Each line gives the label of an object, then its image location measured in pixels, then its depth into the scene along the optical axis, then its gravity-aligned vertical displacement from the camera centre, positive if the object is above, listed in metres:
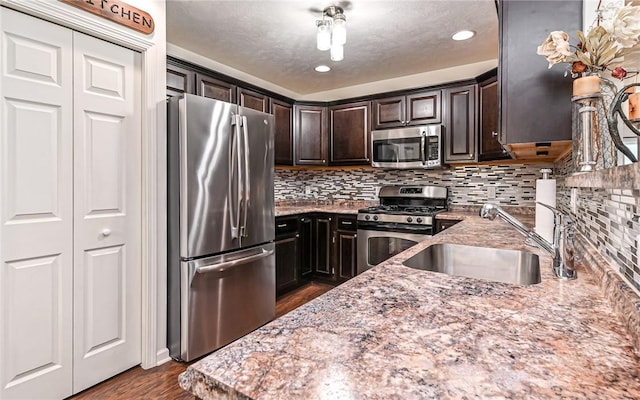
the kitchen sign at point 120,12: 1.79 +1.03
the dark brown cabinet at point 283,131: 3.75 +0.74
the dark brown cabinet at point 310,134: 3.99 +0.74
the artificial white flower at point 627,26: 0.74 +0.39
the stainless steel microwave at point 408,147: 3.35 +0.51
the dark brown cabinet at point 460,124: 3.24 +0.72
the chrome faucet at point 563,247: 1.04 -0.16
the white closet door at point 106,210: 1.84 -0.09
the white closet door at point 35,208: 1.59 -0.06
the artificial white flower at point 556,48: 0.96 +0.44
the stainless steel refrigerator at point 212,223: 2.12 -0.18
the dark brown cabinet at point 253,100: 3.29 +0.98
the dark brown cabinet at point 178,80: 2.68 +0.95
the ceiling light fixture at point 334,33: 2.24 +1.09
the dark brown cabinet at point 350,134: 3.82 +0.73
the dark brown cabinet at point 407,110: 3.44 +0.92
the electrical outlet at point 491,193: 3.46 +0.04
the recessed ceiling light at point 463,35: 2.73 +1.34
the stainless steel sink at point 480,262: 1.38 -0.29
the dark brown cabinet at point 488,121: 3.01 +0.70
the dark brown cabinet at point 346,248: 3.59 -0.55
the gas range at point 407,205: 3.26 -0.10
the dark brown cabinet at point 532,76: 1.25 +0.47
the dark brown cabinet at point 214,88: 2.90 +0.97
